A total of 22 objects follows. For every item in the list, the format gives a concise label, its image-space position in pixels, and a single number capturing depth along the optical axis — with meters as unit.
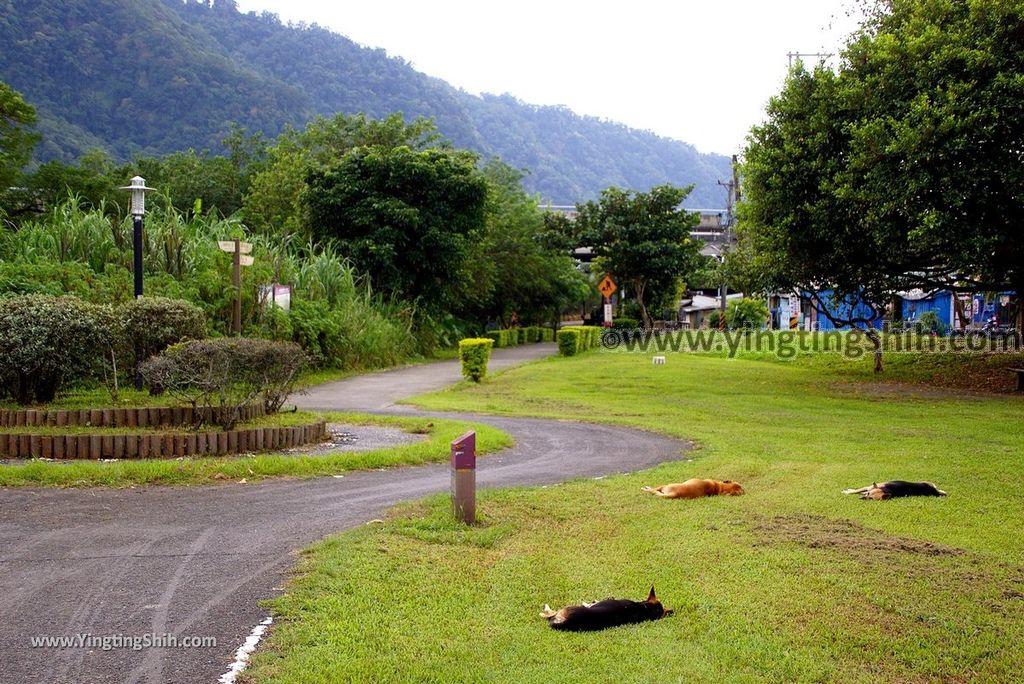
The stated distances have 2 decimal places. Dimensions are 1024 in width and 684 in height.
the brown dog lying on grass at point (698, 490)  8.20
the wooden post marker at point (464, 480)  6.91
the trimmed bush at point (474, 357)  22.30
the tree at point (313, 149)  39.56
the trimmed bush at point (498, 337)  42.06
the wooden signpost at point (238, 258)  17.94
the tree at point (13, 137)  25.87
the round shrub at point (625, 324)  44.49
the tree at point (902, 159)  16.31
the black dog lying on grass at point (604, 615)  4.72
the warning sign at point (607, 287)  36.81
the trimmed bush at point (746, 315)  49.09
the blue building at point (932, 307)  40.19
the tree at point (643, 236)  41.69
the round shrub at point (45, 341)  11.41
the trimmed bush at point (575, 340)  32.31
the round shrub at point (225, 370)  10.29
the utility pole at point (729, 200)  51.97
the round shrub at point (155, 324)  12.58
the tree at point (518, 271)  42.87
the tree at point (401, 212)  31.78
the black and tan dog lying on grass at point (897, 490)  7.94
